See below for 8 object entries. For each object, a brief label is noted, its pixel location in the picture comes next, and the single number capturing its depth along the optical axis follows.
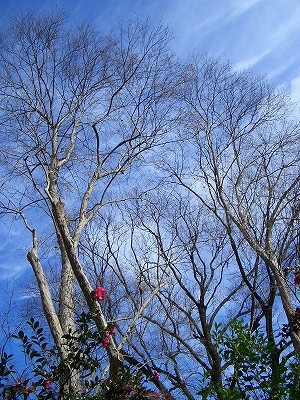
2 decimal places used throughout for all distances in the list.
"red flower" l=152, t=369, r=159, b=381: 3.41
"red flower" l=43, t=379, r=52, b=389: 2.98
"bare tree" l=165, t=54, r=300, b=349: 7.92
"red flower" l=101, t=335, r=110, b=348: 3.41
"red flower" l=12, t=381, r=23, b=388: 2.95
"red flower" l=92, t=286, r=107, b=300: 3.67
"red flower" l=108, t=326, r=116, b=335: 3.52
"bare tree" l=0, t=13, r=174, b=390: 5.28
